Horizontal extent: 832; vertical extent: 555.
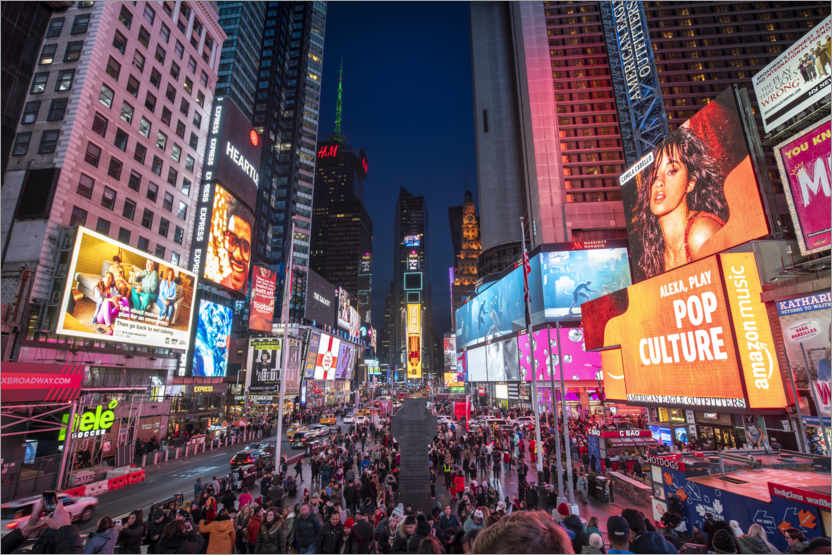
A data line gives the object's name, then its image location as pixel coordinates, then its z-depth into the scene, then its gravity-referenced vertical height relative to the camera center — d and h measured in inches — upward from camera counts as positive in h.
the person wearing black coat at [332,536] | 365.4 -145.5
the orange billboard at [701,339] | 740.0 +76.6
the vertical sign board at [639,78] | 1578.5 +1211.6
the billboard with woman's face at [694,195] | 928.3 +485.0
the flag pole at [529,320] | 729.6 +116.0
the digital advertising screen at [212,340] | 1660.9 +176.3
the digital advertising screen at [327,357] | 2940.2 +169.5
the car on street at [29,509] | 486.7 -170.4
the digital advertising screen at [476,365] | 3107.8 +104.8
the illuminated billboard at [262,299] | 2020.2 +418.2
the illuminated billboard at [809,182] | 634.8 +317.7
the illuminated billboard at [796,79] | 656.4 +523.5
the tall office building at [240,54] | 3186.5 +2721.7
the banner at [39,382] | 691.4 -0.6
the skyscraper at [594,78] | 2751.0 +2212.2
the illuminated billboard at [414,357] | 4229.8 +225.2
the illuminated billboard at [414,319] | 4306.1 +635.4
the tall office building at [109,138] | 1128.8 +826.3
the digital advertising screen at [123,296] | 1081.4 +259.5
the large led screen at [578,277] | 2139.5 +536.8
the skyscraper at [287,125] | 3597.4 +2472.4
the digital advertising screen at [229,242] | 1727.7 +625.1
